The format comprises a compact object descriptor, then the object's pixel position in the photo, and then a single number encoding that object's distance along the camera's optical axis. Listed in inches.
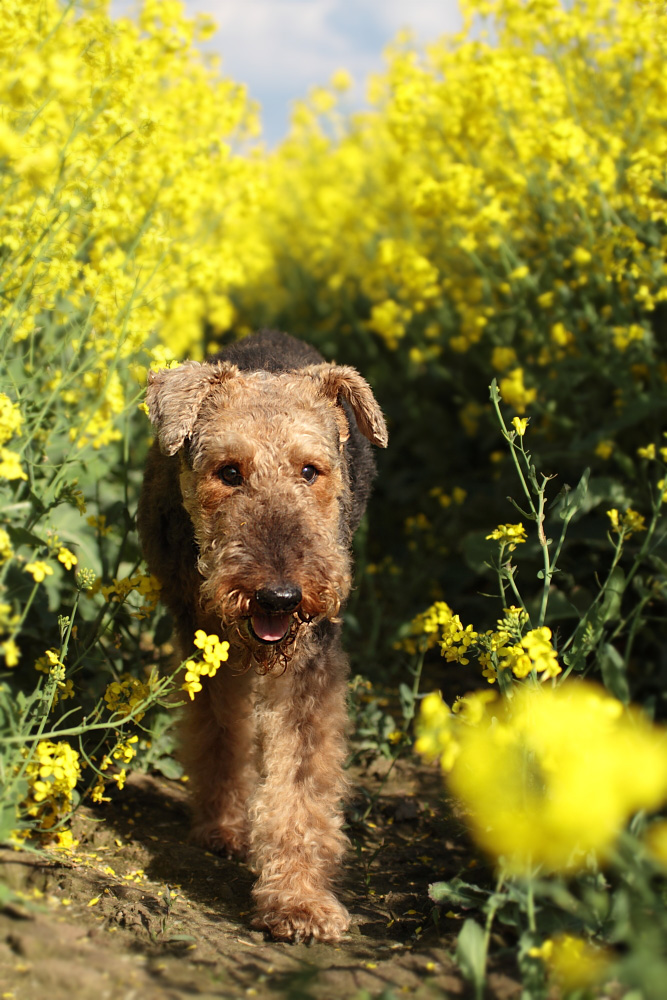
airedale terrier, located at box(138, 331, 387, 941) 96.0
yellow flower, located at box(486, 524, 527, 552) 93.3
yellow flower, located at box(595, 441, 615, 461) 149.7
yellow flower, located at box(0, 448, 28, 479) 76.7
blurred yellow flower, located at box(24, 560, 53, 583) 80.4
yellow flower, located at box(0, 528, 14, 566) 77.7
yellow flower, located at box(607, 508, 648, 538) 98.4
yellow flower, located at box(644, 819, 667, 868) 55.2
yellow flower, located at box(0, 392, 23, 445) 85.3
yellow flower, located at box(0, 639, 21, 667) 72.5
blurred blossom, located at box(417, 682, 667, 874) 50.4
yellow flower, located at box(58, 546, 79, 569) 94.1
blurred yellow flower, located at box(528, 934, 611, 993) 58.8
